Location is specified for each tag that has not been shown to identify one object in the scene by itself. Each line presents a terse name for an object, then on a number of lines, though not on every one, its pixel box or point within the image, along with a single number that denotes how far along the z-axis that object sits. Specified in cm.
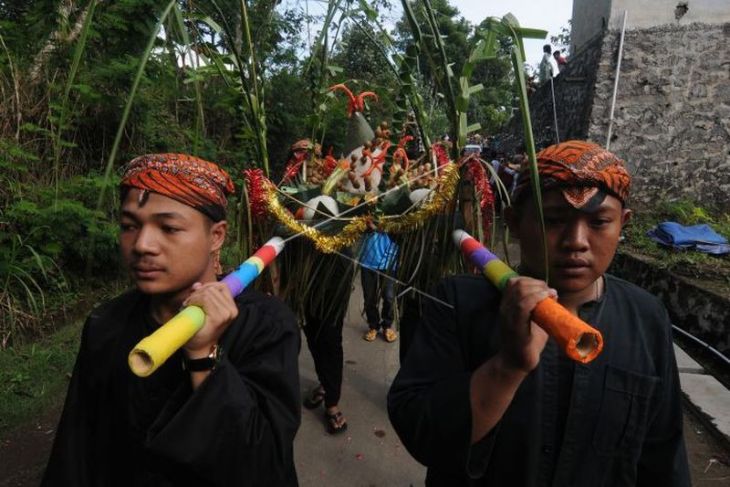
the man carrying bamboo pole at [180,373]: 115
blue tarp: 573
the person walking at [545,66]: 1173
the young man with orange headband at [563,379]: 112
